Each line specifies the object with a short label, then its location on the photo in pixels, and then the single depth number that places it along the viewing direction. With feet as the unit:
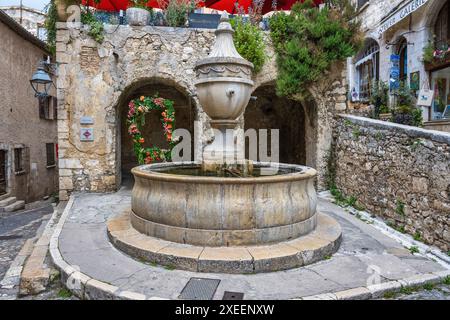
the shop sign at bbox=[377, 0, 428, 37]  30.37
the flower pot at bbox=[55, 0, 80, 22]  24.25
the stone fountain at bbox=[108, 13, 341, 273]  10.68
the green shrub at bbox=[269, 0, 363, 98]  24.76
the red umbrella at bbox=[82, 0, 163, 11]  31.78
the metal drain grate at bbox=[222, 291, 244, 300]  8.78
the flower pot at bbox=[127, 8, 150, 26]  24.66
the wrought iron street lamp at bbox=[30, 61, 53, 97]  23.40
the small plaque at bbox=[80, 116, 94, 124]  24.48
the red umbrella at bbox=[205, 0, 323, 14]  33.67
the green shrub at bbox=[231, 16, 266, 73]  24.91
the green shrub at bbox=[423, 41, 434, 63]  31.48
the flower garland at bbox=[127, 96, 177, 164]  25.05
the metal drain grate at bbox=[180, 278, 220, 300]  8.80
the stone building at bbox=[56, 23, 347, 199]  24.43
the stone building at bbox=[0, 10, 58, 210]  34.35
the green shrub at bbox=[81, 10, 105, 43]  24.06
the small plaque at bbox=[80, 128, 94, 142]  24.58
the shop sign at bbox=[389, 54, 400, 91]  34.04
